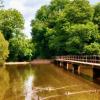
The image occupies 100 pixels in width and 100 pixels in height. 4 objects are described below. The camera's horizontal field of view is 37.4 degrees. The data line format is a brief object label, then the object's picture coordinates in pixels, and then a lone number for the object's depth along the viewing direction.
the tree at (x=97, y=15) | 24.84
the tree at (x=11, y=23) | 31.51
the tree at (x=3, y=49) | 24.39
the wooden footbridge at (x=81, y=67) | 12.94
